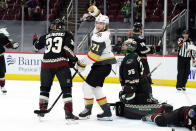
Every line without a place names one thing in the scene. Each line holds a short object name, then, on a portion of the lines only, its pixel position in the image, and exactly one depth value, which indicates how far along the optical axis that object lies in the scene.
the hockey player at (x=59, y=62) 9.20
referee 16.23
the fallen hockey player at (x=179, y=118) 8.28
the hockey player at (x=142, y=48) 12.13
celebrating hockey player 9.42
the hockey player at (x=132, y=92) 9.53
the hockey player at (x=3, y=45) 14.08
